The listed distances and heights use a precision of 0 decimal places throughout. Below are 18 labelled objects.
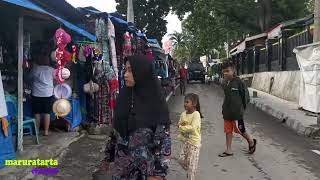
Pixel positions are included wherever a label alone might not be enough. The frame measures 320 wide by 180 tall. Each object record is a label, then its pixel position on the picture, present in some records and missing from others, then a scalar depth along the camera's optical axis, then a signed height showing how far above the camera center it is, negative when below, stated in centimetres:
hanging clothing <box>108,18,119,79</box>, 608 +84
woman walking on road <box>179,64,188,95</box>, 1453 +22
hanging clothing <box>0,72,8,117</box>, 369 -30
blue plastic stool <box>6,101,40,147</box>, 446 -69
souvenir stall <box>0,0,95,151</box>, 427 +50
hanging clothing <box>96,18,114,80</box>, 599 +85
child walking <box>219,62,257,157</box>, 512 -34
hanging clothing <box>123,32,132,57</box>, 701 +91
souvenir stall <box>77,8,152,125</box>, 594 +22
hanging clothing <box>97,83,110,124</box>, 611 -50
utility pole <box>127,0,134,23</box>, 1279 +315
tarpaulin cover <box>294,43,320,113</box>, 797 +20
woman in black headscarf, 228 -34
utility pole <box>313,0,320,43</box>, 897 +184
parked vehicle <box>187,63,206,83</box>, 2386 +85
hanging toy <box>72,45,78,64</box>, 561 +57
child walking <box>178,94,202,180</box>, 383 -69
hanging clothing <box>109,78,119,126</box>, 604 -16
